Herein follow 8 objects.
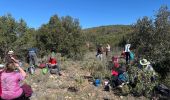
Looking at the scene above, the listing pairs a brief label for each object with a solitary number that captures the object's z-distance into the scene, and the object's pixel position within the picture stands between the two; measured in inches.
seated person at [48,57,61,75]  236.3
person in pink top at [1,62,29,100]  108.9
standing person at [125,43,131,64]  259.4
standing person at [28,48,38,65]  246.2
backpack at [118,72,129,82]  199.0
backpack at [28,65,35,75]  233.4
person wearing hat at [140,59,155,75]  204.7
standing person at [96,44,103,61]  315.1
